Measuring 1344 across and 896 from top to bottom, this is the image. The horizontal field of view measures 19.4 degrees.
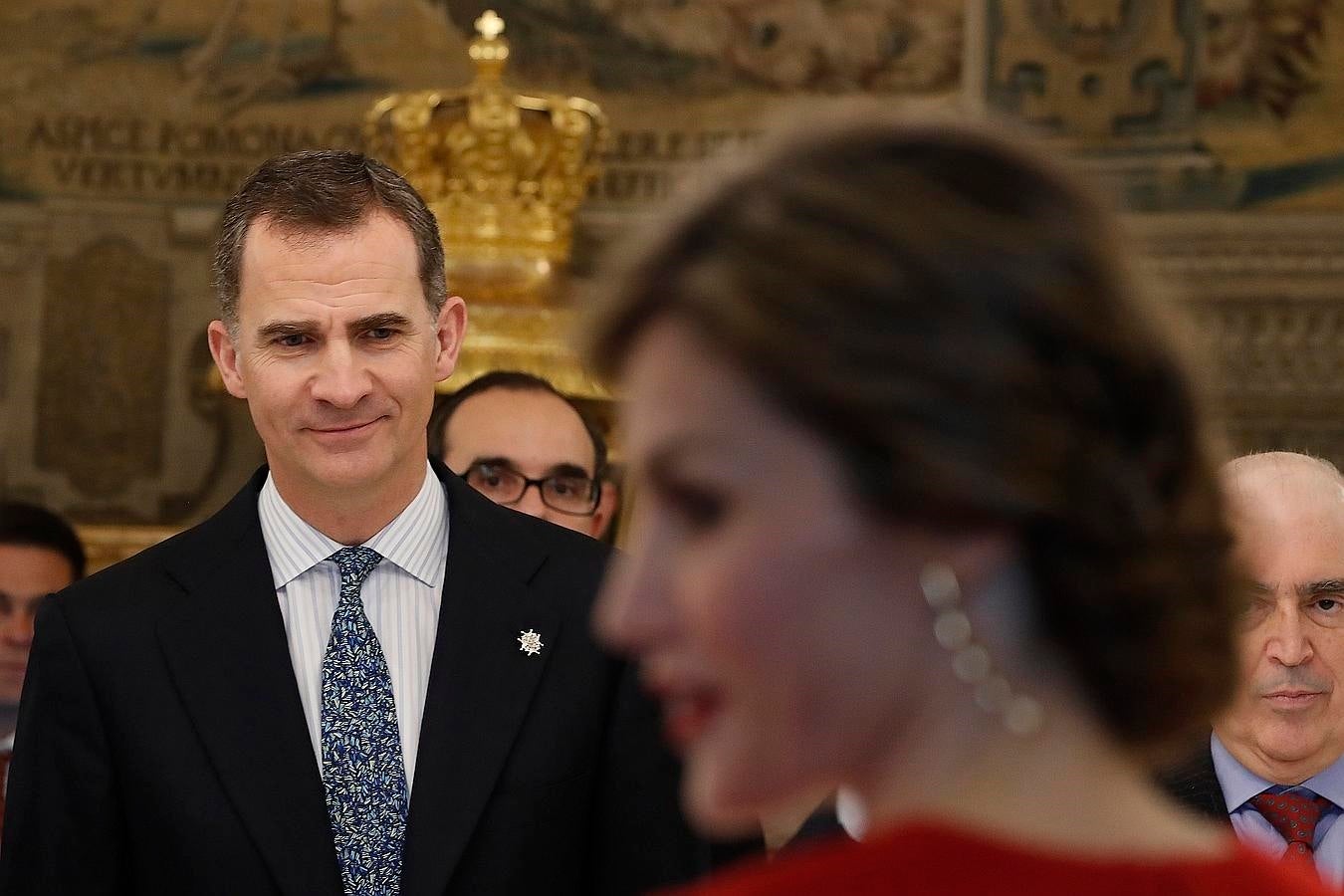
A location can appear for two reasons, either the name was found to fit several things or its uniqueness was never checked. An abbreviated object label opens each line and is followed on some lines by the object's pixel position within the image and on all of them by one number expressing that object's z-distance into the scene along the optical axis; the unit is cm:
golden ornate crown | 1460
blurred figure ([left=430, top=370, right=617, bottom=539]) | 908
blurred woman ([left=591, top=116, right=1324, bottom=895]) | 201
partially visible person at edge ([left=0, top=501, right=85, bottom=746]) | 1029
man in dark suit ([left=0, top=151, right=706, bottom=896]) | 531
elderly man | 669
